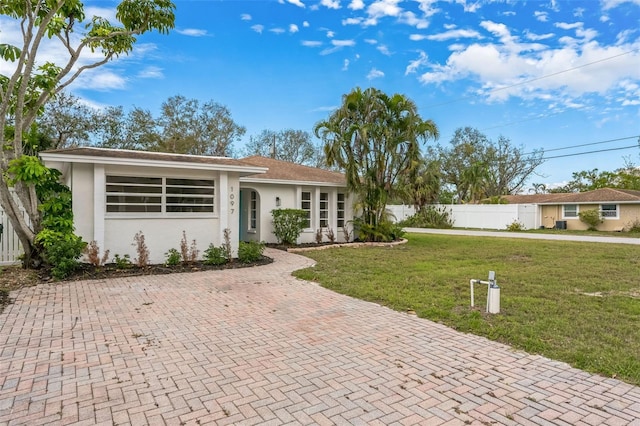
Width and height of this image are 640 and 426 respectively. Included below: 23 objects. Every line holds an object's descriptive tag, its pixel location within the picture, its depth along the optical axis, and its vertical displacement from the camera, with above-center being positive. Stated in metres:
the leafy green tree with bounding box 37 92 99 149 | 22.56 +6.31
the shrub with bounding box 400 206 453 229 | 29.38 -0.11
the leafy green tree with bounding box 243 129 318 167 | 37.94 +7.68
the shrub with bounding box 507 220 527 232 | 26.36 -0.68
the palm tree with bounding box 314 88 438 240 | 13.98 +3.07
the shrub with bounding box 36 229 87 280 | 7.77 -0.61
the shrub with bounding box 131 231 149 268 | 8.91 -0.72
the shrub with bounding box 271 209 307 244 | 13.62 -0.16
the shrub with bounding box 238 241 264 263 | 10.04 -0.91
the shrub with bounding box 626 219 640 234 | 24.37 -0.70
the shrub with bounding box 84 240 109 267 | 8.55 -0.79
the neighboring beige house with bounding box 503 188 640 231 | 25.22 +0.63
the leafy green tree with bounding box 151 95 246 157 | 29.64 +7.77
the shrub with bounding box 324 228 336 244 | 14.94 -0.67
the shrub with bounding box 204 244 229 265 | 9.63 -0.97
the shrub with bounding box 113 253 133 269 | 8.77 -0.98
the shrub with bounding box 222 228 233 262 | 10.05 -0.68
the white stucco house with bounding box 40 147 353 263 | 8.86 +0.64
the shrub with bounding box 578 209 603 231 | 26.14 -0.14
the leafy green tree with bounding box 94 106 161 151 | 25.38 +6.52
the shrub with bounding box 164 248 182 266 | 9.33 -0.94
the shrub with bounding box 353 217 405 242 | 15.23 -0.53
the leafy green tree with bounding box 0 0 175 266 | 7.94 +3.92
